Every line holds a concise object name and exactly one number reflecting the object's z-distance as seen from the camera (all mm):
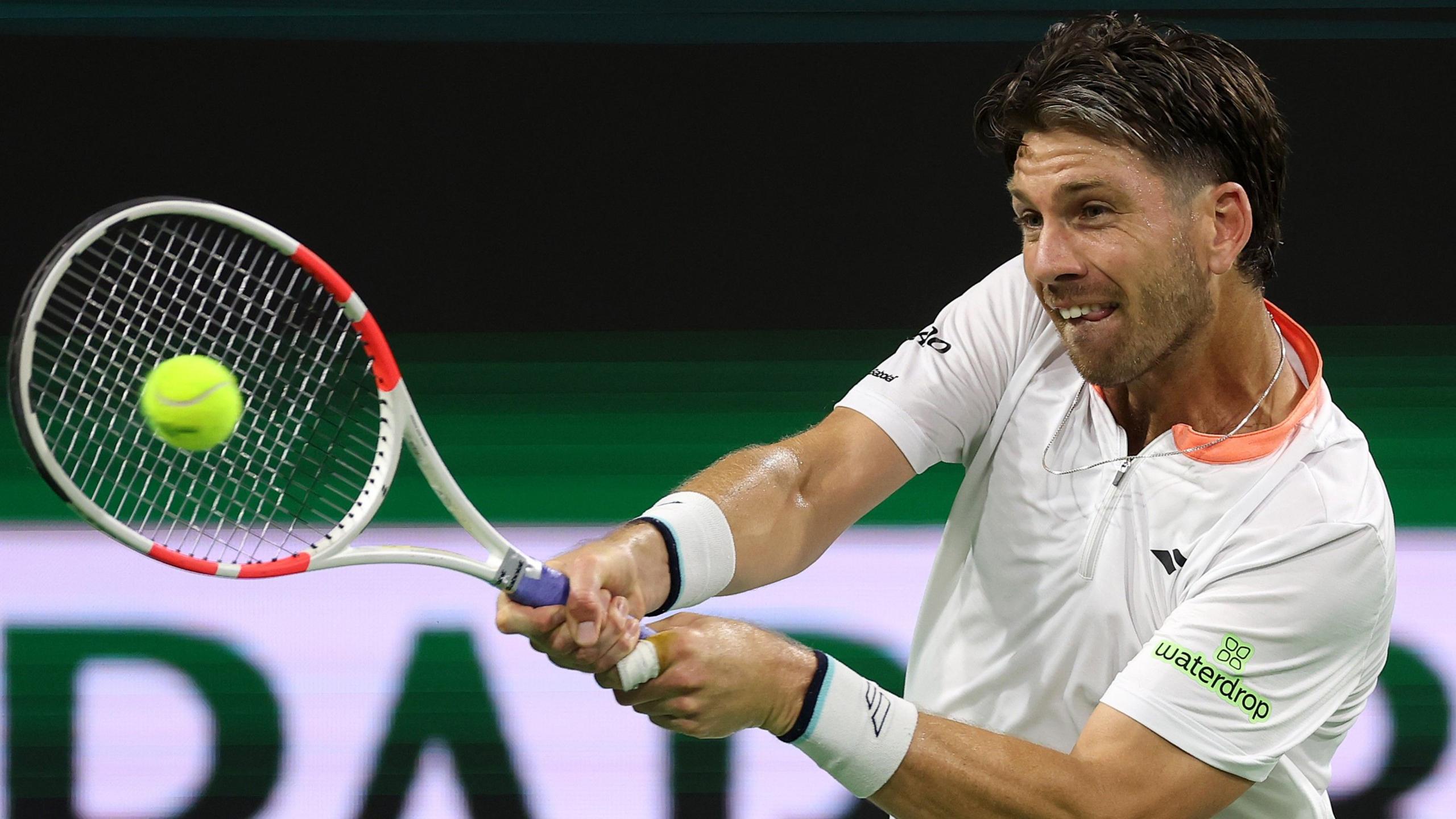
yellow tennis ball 10623
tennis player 10722
